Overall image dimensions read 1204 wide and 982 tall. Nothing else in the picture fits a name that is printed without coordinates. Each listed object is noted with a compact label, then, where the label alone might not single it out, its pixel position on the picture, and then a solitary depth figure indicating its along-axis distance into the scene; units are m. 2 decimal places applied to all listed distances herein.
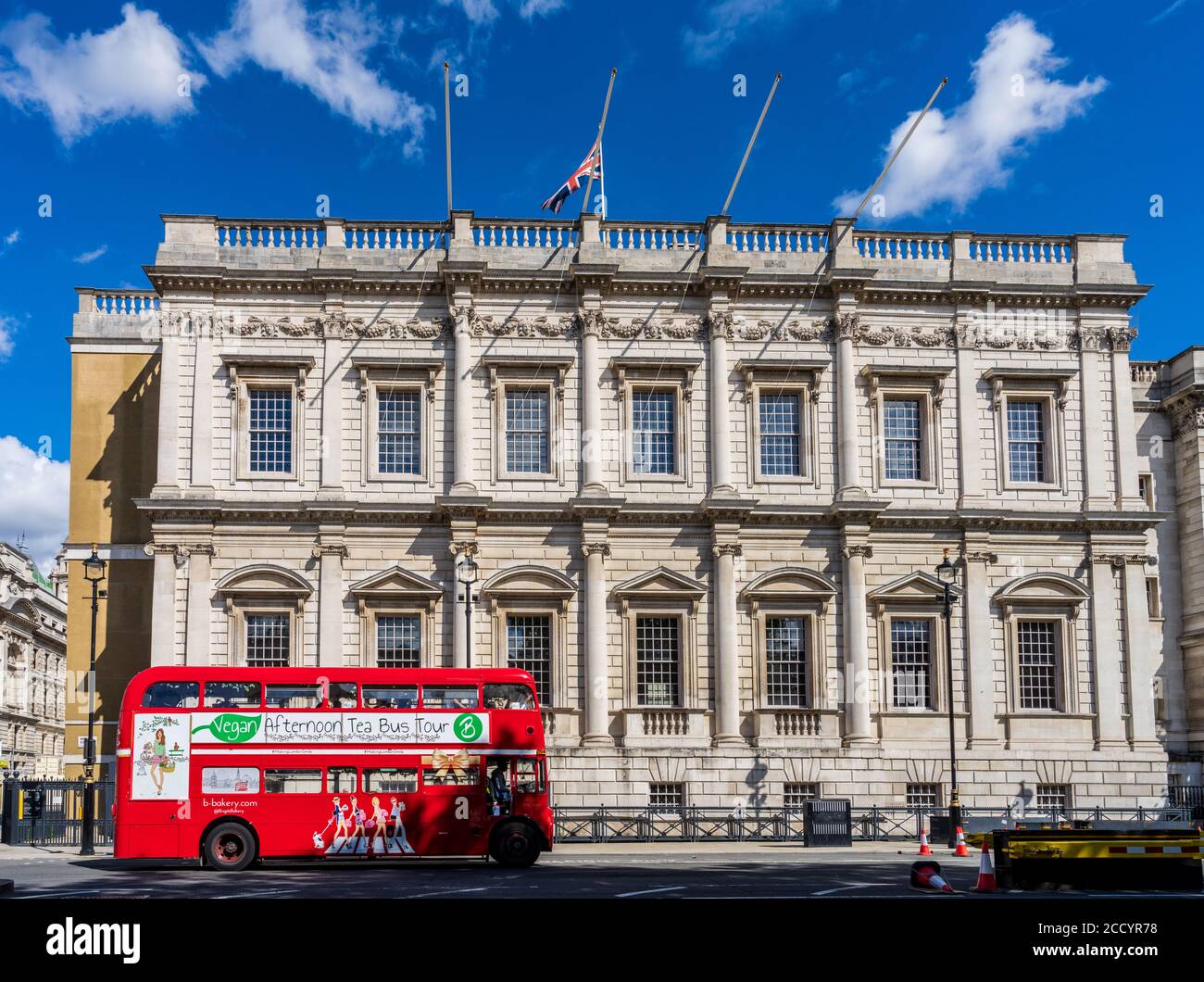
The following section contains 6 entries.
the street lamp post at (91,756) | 29.67
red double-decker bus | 24.56
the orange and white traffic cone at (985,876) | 17.69
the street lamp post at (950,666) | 31.94
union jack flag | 37.56
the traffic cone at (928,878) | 14.91
